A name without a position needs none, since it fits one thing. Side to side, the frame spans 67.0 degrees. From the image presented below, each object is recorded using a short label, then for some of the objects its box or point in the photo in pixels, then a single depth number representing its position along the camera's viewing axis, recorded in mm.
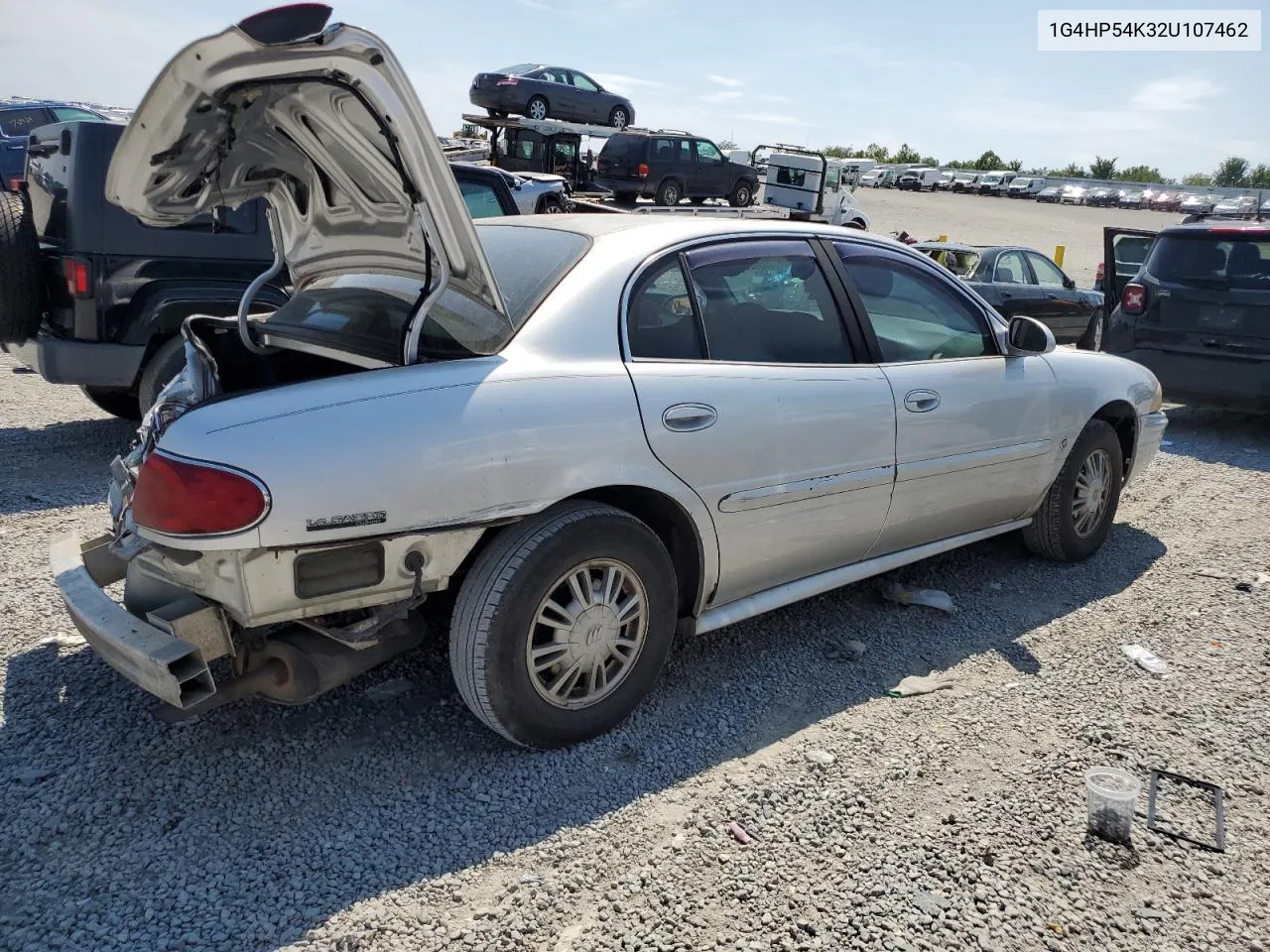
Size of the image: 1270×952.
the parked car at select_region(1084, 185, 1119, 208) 50188
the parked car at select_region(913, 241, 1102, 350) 11648
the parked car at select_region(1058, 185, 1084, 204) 50688
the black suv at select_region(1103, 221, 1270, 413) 7668
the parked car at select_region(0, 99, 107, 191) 16297
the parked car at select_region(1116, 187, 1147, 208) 49688
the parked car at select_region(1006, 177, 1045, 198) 51500
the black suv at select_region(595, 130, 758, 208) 20844
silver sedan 2510
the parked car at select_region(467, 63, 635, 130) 21938
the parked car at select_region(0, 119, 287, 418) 5504
